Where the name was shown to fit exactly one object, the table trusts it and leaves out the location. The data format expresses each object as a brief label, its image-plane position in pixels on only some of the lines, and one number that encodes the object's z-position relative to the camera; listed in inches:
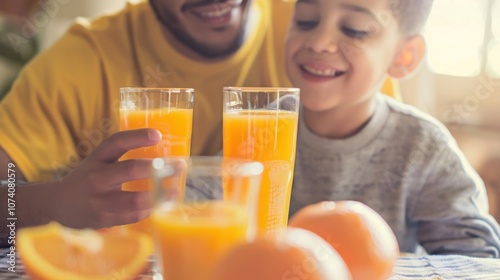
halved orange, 25.2
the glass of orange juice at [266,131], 36.2
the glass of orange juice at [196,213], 24.7
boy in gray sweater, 48.8
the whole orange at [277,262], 22.4
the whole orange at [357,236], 28.3
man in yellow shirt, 49.4
